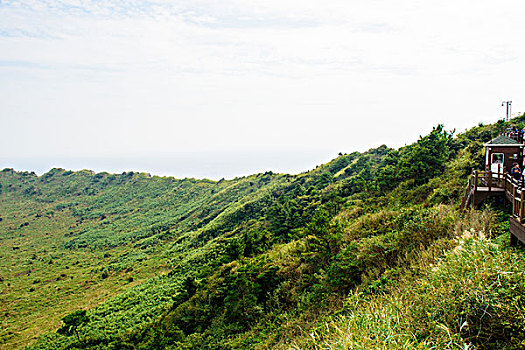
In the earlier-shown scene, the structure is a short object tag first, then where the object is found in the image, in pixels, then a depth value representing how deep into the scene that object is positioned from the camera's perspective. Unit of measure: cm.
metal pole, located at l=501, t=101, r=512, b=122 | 1930
